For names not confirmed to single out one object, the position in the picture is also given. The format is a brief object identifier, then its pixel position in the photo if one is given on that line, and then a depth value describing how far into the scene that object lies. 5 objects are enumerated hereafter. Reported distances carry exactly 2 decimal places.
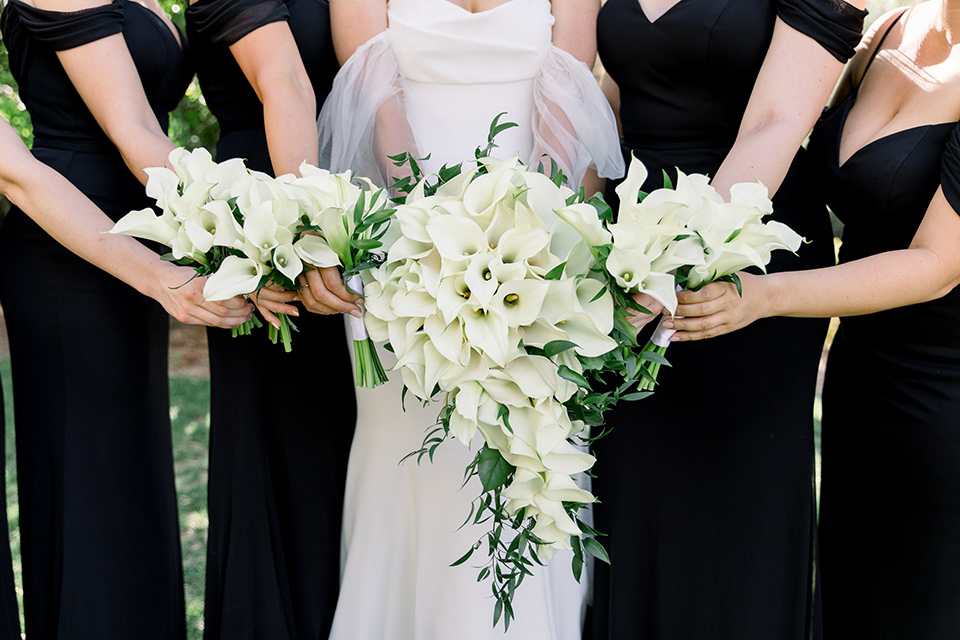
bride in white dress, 2.54
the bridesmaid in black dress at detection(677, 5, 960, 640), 2.22
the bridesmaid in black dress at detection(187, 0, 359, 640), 2.78
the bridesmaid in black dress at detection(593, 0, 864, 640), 2.55
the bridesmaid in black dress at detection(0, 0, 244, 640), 2.75
